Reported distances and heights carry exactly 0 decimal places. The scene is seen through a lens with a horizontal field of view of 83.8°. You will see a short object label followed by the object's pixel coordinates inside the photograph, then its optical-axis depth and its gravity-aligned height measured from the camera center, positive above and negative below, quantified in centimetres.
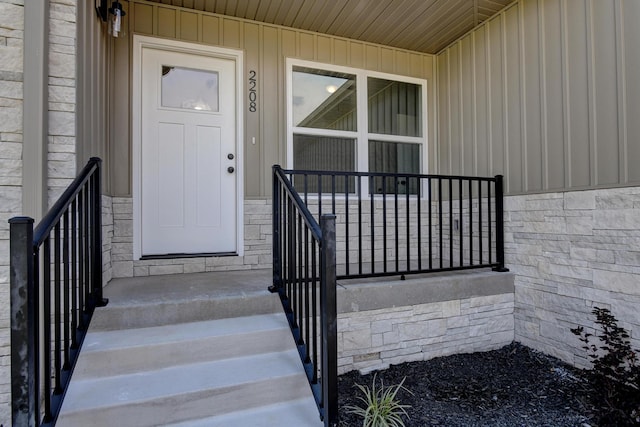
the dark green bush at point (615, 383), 181 -89
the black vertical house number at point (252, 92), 337 +122
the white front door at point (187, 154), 309 +60
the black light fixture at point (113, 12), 254 +153
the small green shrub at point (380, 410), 187 -105
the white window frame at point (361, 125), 350 +101
